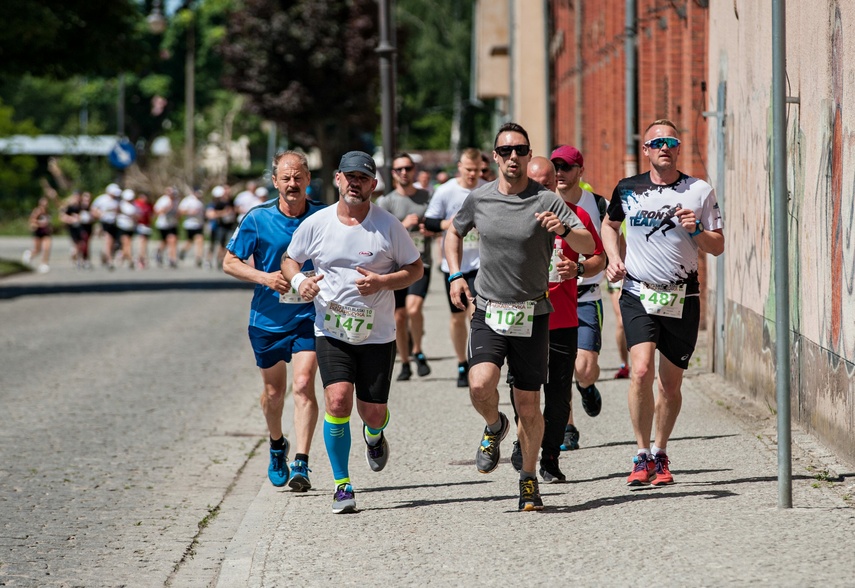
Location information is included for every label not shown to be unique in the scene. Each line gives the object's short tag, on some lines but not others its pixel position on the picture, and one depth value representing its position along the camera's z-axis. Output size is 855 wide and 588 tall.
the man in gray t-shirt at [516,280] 14.24
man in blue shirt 16.27
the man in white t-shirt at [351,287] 14.91
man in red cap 17.20
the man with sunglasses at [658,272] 15.34
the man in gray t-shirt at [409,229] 25.47
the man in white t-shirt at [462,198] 23.53
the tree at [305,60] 95.94
